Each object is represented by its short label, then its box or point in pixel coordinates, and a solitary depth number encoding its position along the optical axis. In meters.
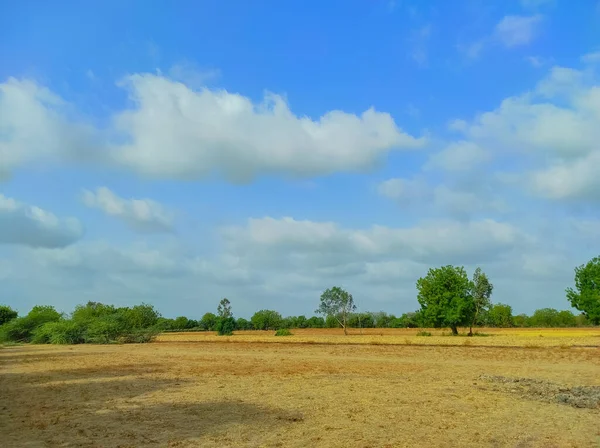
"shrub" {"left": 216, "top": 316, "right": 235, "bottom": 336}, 96.12
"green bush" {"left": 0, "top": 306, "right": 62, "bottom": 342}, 71.25
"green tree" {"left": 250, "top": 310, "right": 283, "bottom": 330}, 140.75
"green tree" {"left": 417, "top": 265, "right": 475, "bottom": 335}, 64.88
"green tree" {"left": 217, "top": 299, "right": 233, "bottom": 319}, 151.18
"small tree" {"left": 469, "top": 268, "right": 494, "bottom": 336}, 77.25
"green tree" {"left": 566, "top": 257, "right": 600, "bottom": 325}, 61.63
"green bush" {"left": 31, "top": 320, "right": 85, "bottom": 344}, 64.19
